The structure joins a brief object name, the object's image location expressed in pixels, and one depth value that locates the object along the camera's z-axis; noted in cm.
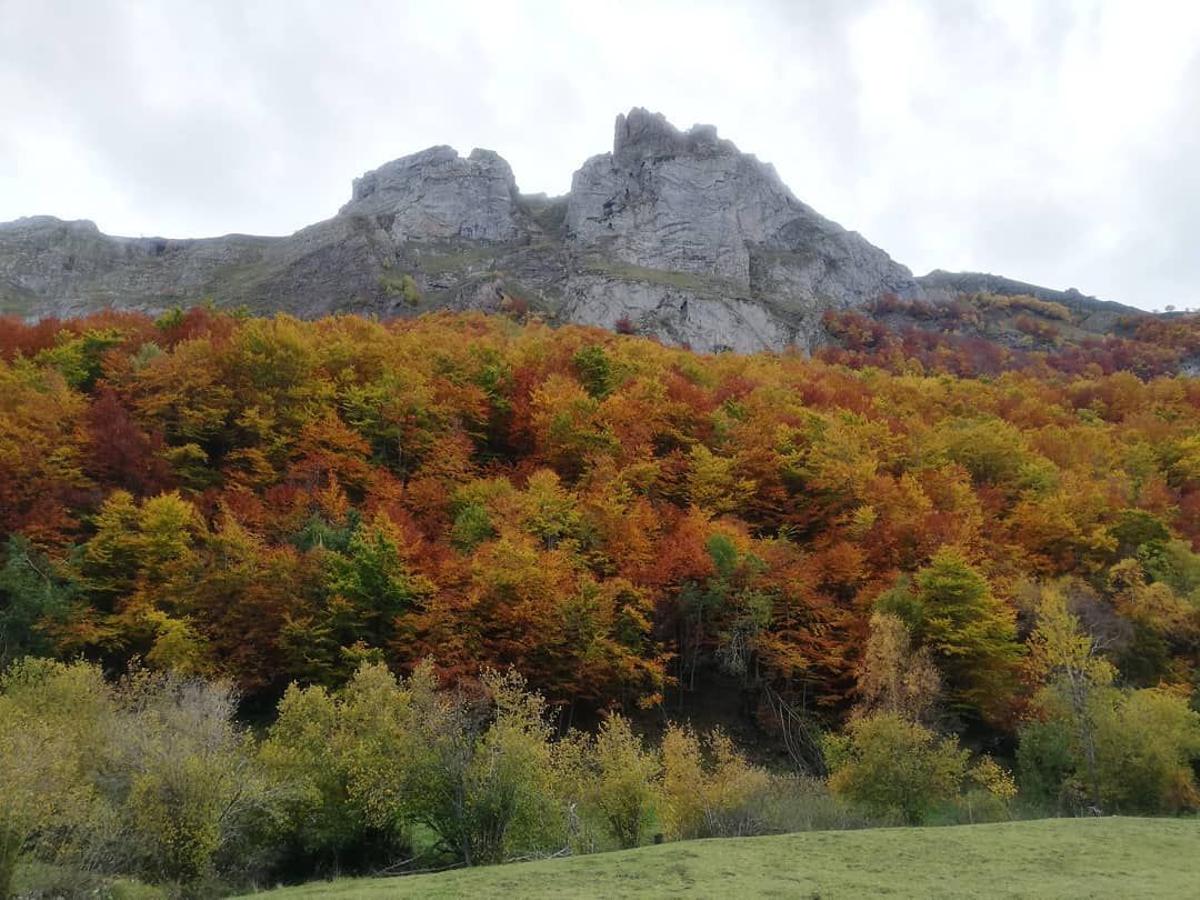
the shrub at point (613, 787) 2448
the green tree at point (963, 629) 3781
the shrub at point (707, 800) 2591
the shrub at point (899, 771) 2702
